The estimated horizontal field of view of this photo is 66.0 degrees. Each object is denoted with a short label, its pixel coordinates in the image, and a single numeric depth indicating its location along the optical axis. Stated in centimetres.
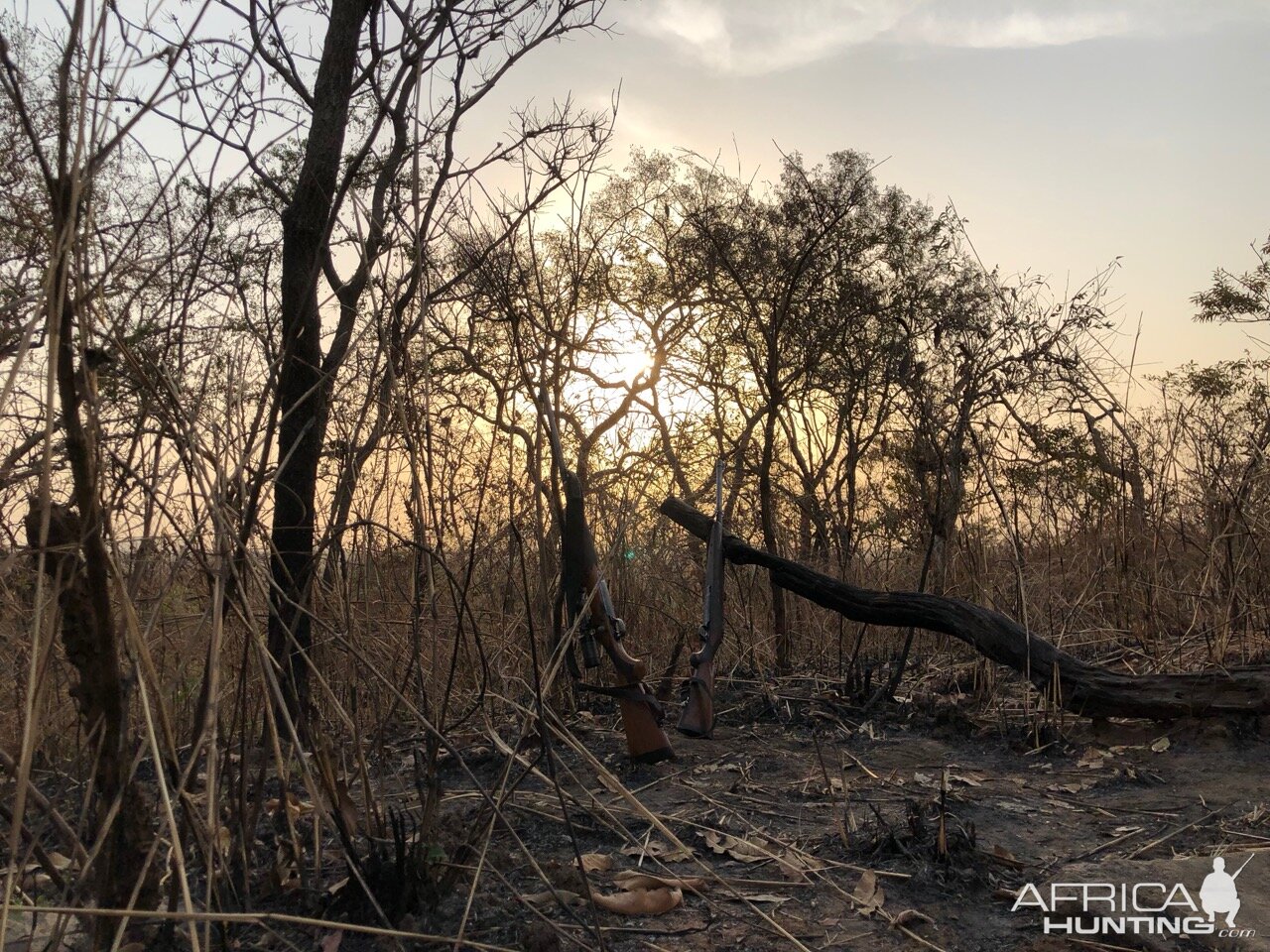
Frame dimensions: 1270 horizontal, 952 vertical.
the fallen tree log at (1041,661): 338
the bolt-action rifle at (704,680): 321
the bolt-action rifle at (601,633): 241
